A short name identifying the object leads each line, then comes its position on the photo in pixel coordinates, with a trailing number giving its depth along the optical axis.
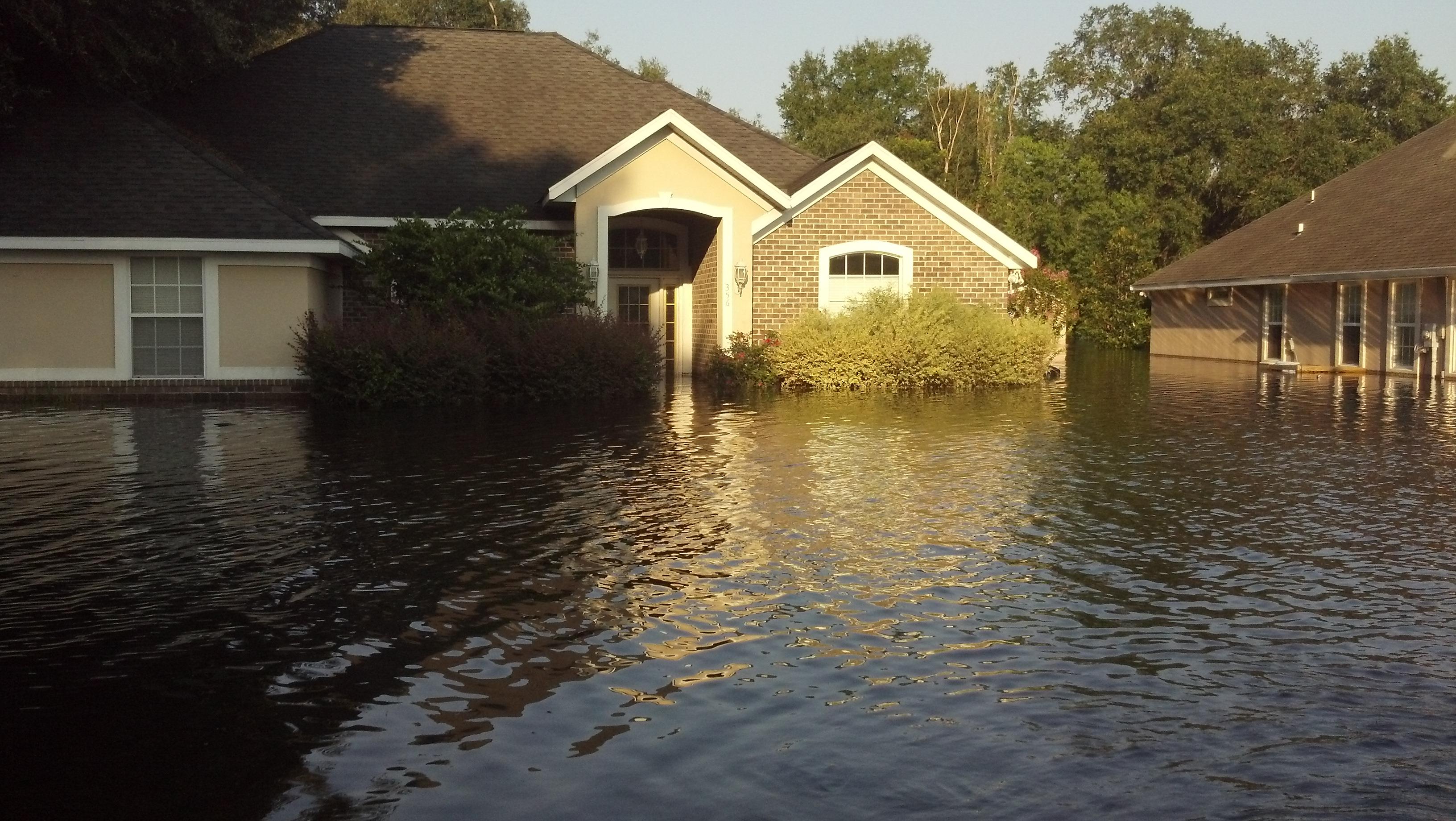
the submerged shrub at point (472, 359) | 21.67
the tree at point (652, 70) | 78.44
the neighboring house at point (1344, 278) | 29.95
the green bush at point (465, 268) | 24.14
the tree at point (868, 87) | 82.25
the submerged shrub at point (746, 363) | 26.95
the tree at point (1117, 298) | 51.00
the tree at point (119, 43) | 23.78
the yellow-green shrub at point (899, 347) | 26.05
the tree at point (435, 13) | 56.75
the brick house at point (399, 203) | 22.77
